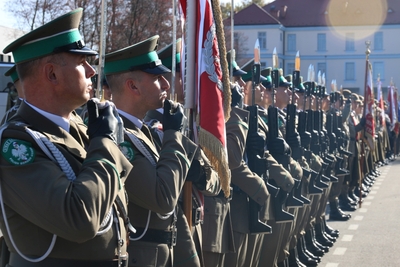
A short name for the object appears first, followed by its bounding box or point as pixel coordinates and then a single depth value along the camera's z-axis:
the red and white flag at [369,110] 15.76
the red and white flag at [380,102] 25.06
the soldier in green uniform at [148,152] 3.63
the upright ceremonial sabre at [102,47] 3.15
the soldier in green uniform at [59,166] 2.81
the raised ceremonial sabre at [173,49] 4.36
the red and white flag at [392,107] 27.97
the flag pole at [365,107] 15.38
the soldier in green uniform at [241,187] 5.51
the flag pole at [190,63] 4.60
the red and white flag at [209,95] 4.56
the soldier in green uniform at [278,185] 6.73
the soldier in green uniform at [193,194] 4.14
